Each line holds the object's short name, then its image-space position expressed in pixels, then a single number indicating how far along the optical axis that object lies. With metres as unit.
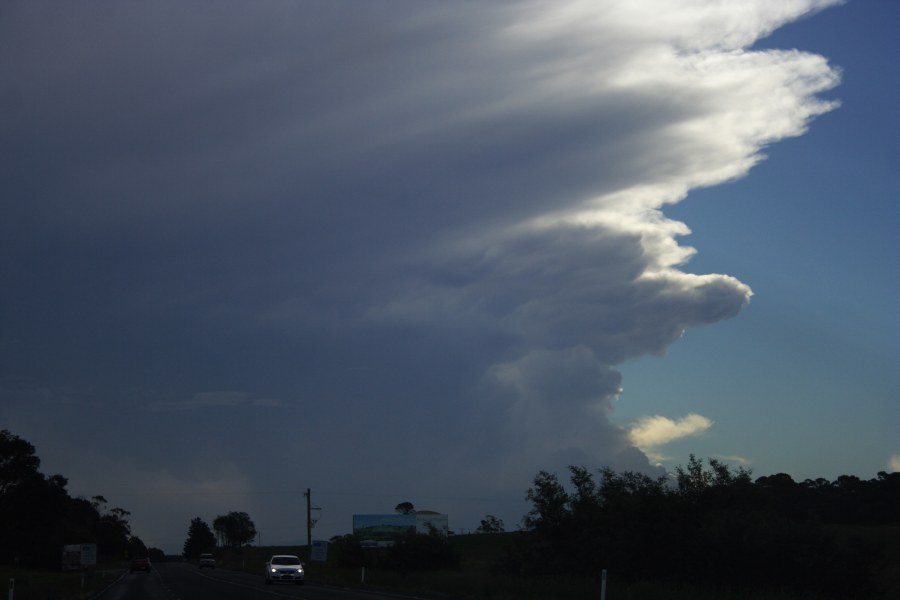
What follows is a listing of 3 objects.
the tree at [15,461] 126.44
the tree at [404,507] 188.38
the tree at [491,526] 155.00
